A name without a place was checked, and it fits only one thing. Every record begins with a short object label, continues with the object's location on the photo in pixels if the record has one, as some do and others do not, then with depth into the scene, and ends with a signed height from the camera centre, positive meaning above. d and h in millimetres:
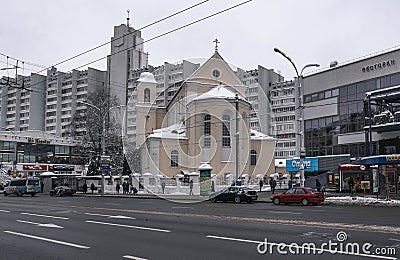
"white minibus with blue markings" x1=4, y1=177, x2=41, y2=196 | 51594 -3060
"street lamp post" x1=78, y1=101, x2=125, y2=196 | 47059 +4799
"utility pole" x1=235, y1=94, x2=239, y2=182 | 41550 +2052
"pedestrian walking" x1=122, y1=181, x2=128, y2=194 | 49062 -2860
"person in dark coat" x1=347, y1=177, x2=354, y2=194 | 39188 -1790
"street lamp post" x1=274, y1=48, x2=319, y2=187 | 30786 +3883
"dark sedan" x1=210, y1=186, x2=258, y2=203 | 32688 -2323
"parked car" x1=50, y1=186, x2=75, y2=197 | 49500 -3311
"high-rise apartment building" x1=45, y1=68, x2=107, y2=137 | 120812 +18880
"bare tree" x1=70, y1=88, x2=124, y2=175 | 56875 +4202
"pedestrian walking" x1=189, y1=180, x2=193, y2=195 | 43100 -2309
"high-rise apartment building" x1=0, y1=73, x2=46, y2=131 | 127562 +14768
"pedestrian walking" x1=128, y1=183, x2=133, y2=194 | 48394 -2930
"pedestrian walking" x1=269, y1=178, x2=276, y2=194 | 43406 -2076
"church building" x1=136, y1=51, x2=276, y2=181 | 54094 +3917
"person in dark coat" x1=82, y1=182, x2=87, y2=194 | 54781 -3257
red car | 29000 -2169
